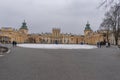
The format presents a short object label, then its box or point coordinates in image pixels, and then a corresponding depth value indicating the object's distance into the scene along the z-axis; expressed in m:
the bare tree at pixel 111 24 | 23.77
